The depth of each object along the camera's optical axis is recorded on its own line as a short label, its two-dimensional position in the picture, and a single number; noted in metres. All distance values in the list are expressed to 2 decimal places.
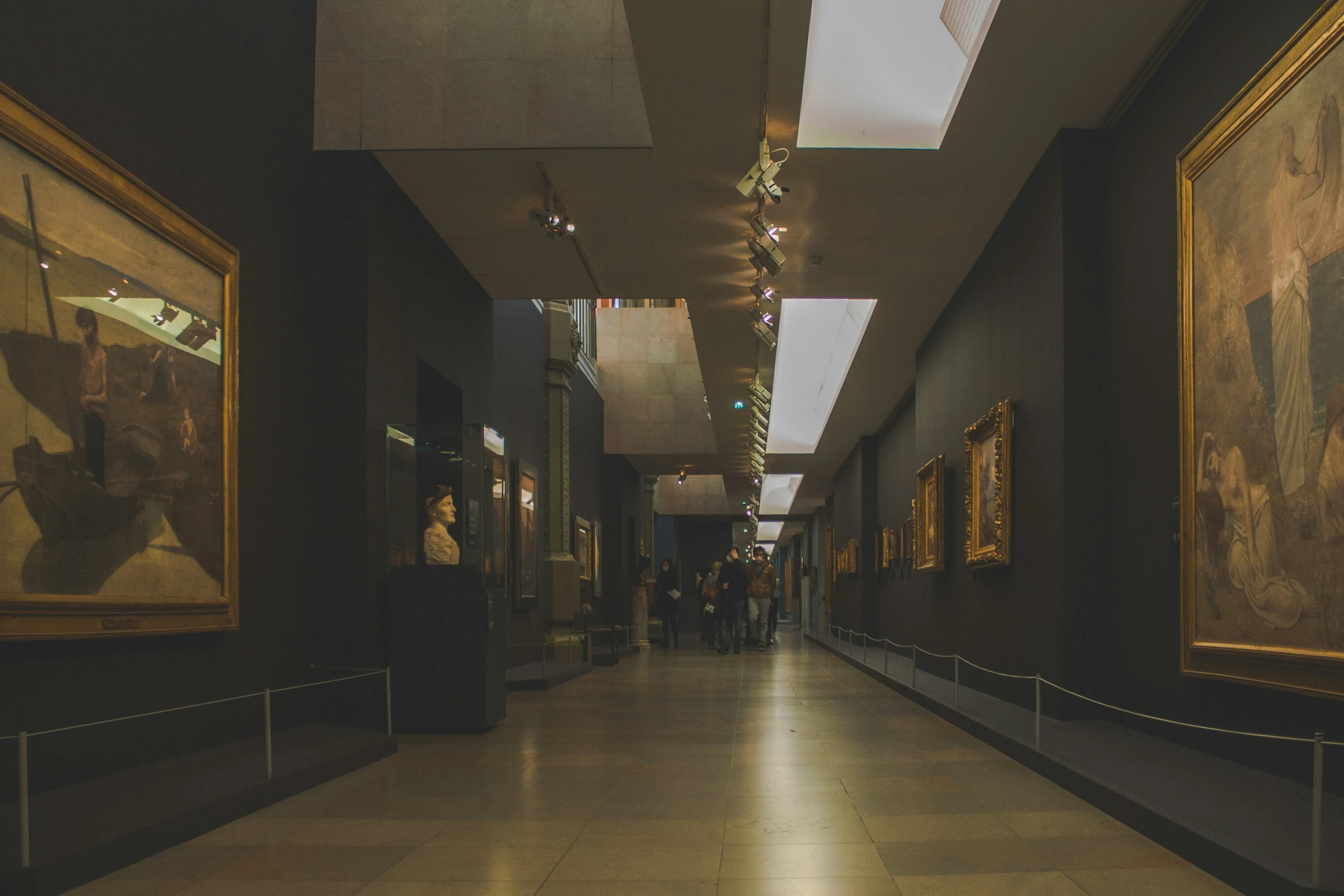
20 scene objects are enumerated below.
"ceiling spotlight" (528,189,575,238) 10.70
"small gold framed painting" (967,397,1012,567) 10.60
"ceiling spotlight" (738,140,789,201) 9.18
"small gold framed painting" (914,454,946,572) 14.66
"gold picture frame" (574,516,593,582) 22.91
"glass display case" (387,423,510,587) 9.82
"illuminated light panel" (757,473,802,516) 40.78
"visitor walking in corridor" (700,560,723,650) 26.42
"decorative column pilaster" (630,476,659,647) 27.25
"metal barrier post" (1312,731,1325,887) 3.89
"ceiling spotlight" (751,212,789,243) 10.27
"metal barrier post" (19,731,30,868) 4.29
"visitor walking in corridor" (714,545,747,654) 23.75
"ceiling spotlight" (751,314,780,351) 13.77
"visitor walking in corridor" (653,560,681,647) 25.69
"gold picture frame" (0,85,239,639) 5.69
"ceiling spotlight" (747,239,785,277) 10.46
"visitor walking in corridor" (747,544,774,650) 25.30
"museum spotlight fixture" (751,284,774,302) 12.45
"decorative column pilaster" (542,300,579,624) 19.81
